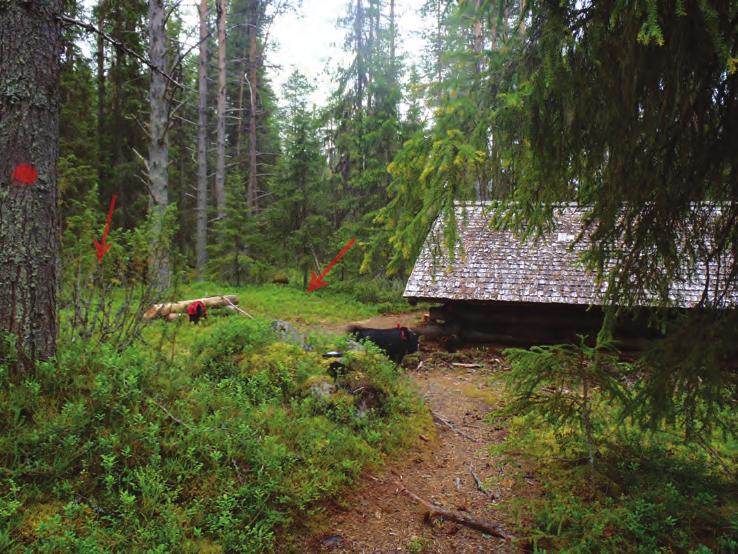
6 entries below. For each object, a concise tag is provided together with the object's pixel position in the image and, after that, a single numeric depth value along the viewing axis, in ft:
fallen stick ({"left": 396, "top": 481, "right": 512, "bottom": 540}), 12.62
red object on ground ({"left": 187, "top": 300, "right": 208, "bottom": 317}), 33.35
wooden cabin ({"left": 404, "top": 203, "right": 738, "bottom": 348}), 33.60
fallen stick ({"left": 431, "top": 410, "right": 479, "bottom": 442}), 20.31
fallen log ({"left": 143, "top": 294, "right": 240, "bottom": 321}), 34.69
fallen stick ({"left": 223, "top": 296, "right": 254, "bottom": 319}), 41.24
